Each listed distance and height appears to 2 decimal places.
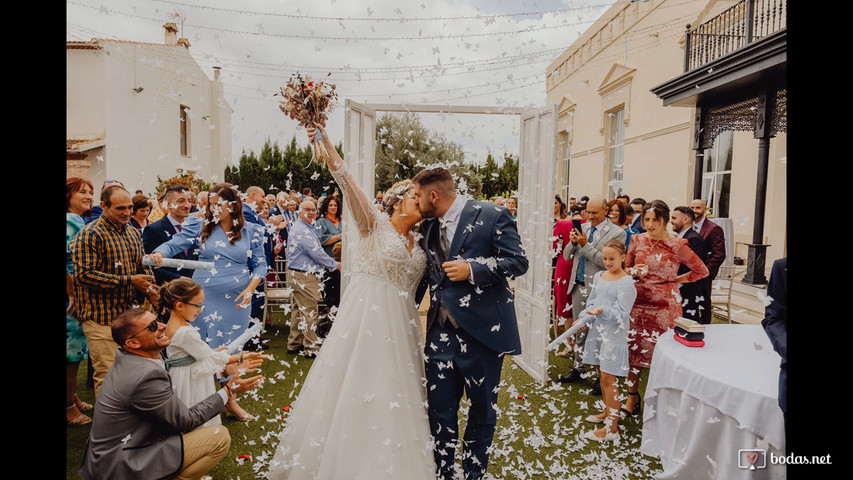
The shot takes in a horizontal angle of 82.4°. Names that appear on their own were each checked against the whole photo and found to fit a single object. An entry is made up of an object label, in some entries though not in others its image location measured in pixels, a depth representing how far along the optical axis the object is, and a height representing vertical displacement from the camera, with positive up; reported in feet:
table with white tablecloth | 7.86 -3.24
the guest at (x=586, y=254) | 16.39 -1.32
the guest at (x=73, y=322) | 12.26 -3.03
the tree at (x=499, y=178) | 40.09 +3.06
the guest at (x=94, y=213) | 16.64 -0.39
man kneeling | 7.82 -3.53
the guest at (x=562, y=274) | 19.09 -2.34
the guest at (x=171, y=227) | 14.76 -0.71
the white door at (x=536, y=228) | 15.62 -0.43
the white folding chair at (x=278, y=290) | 21.65 -3.81
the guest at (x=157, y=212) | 17.26 -0.30
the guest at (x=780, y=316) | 6.92 -1.37
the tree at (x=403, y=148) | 26.93 +3.98
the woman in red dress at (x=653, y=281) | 13.03 -1.72
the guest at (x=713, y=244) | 18.42 -0.89
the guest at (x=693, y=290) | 17.71 -2.69
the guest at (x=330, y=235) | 20.57 -1.10
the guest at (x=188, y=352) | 9.81 -3.00
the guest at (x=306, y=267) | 18.94 -2.30
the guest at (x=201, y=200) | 18.83 +0.21
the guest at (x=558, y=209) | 22.48 +0.29
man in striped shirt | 11.46 -1.77
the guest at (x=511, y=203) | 21.60 +0.50
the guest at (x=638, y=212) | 22.64 +0.31
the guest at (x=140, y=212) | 15.64 -0.28
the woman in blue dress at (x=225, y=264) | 13.00 -1.59
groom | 9.03 -1.91
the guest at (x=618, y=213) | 19.99 +0.18
